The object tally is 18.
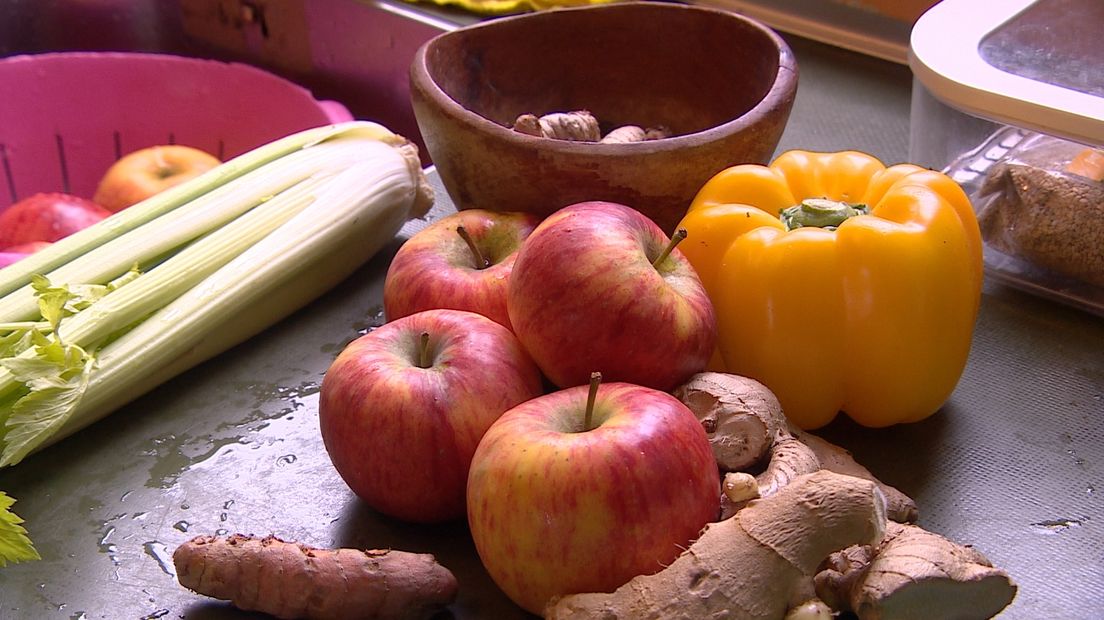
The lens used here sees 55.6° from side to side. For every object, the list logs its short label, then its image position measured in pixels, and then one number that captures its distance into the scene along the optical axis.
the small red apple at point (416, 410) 0.69
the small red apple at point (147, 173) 1.32
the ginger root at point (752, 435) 0.70
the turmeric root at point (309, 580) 0.65
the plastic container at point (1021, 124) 0.91
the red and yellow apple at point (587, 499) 0.60
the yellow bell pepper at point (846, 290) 0.77
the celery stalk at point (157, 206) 0.88
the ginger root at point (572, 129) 0.91
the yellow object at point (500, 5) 1.51
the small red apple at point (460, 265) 0.81
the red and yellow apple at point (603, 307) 0.71
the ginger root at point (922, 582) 0.59
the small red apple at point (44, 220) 1.19
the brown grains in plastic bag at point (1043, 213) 0.93
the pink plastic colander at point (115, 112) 1.39
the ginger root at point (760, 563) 0.59
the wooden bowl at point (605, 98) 0.85
